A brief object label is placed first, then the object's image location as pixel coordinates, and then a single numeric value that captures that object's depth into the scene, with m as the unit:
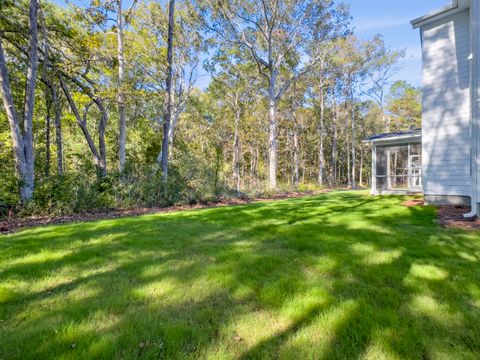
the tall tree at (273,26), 14.37
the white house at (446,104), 6.97
